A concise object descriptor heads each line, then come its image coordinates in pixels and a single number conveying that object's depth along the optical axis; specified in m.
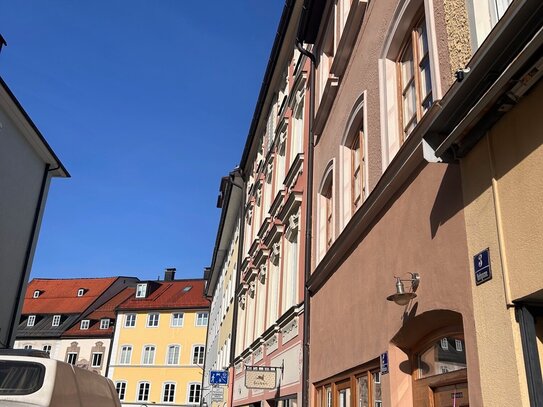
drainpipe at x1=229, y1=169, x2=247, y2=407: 23.11
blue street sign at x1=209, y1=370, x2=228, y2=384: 19.89
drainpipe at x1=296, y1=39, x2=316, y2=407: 10.95
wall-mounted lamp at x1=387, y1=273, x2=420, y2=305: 5.69
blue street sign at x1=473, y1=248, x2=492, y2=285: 4.45
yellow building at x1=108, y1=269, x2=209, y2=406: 54.06
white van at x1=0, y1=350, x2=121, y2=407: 5.30
